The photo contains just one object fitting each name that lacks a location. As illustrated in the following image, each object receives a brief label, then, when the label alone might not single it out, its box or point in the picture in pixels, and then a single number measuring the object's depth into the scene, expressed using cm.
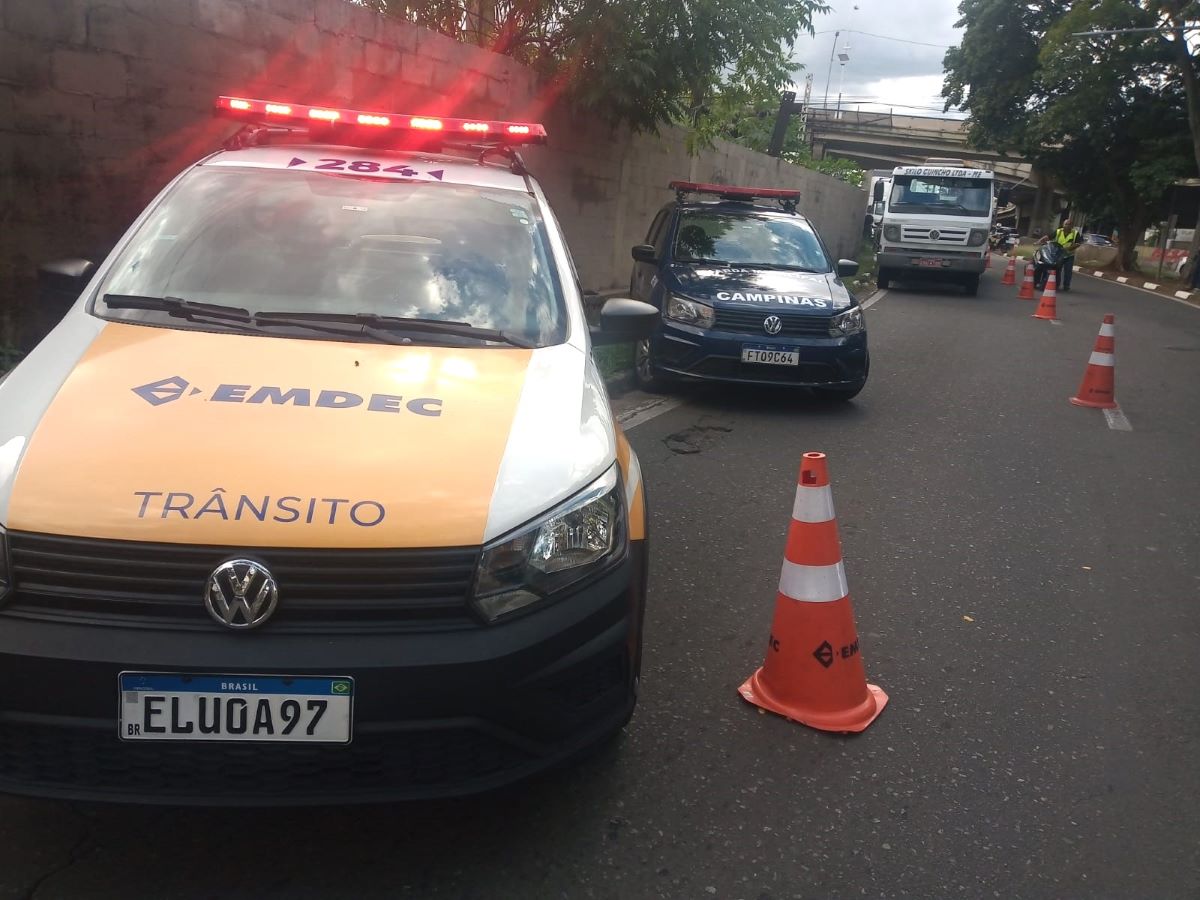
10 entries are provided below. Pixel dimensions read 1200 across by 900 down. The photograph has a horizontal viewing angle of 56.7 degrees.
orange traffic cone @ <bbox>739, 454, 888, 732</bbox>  351
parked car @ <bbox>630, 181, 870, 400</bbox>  829
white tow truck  2302
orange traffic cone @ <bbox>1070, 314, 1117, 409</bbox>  965
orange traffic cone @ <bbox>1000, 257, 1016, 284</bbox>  2857
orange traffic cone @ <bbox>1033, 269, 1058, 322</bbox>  1869
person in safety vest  2580
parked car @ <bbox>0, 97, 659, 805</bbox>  232
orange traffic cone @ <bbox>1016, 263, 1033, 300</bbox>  2356
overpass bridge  6931
